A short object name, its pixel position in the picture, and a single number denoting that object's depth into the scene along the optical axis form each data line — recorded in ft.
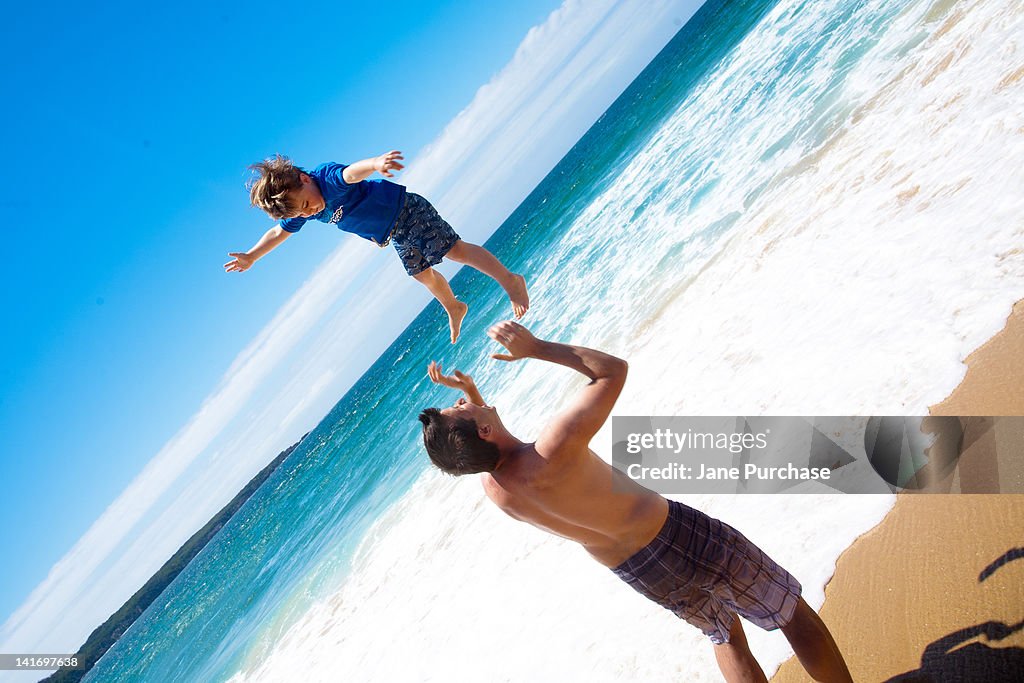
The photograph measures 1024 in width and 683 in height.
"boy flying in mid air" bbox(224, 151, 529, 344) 13.98
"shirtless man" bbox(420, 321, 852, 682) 9.92
